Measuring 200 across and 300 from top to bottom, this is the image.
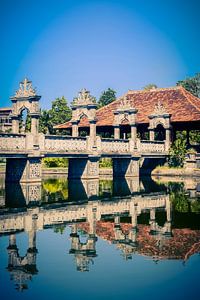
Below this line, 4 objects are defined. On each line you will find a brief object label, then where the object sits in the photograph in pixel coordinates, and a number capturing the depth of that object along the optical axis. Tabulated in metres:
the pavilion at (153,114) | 35.06
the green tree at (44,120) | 52.45
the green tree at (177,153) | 34.34
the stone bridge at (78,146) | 24.27
